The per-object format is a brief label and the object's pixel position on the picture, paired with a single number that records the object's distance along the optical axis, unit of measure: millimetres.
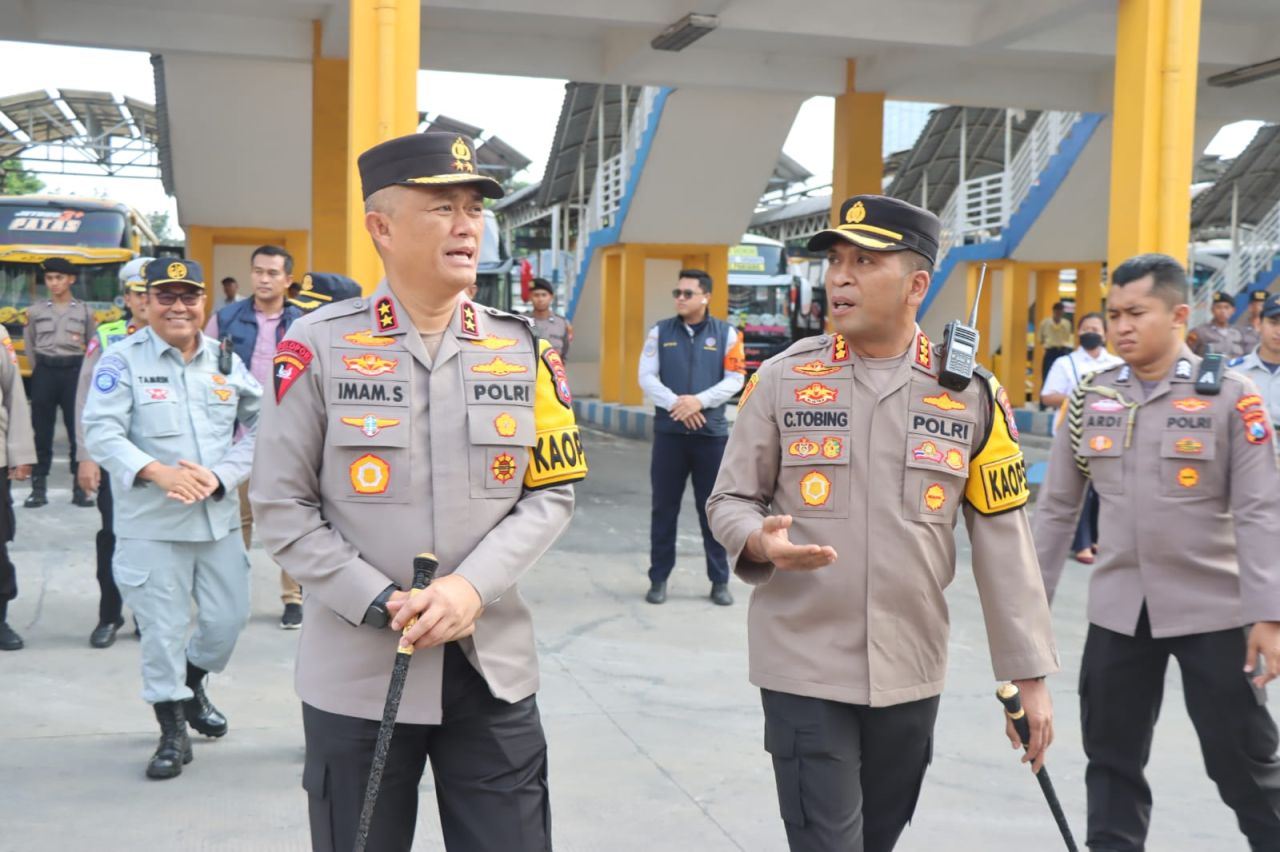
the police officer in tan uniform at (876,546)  2701
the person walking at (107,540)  6109
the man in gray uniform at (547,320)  11227
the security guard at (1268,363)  6375
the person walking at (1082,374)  9000
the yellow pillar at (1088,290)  19844
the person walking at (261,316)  6203
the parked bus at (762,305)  26281
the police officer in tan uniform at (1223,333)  13062
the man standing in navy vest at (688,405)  7328
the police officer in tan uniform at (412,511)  2400
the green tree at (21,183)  33625
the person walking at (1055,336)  19031
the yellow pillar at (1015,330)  19297
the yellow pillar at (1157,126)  9297
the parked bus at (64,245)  16516
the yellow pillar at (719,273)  17516
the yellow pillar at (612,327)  18891
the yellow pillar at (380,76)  8047
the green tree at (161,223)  74325
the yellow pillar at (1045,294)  20922
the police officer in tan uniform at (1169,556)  3303
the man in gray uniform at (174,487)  4379
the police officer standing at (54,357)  10664
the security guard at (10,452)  6062
